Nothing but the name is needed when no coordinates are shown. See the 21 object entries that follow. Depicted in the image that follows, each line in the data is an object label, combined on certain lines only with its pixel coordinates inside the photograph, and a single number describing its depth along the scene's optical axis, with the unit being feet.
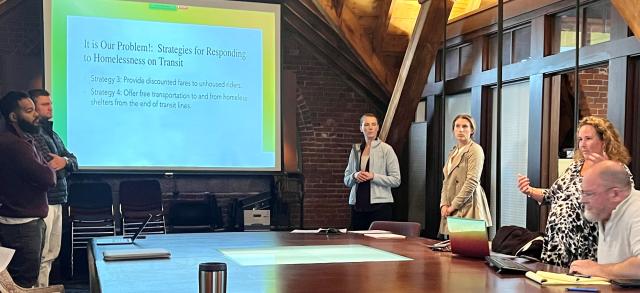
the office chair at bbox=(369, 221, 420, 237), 13.07
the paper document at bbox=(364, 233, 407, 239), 11.26
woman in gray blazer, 17.20
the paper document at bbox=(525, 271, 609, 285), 6.48
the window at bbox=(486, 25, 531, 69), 17.63
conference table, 6.32
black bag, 9.53
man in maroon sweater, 11.63
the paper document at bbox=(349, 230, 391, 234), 12.09
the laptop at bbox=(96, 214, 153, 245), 9.94
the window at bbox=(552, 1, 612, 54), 14.83
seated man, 7.36
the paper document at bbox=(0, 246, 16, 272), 7.43
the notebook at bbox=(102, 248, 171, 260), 8.15
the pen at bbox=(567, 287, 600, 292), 6.11
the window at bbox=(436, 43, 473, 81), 20.31
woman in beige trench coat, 15.20
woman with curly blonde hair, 9.55
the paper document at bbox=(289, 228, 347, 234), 11.84
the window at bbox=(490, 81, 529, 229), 17.61
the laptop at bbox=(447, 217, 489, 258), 8.32
